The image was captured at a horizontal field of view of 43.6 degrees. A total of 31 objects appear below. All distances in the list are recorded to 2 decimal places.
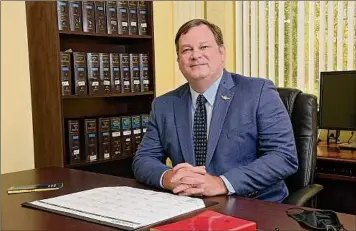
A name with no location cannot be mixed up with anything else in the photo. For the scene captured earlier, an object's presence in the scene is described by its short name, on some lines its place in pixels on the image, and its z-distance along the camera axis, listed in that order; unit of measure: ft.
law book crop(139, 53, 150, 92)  10.52
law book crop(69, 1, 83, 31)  9.10
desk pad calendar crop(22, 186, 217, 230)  3.69
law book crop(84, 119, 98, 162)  9.55
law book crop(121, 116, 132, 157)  10.23
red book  3.27
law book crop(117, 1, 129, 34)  10.01
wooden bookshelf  8.87
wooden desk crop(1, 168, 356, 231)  3.60
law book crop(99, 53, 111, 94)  9.70
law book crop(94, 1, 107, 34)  9.61
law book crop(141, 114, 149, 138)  10.61
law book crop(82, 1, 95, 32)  9.36
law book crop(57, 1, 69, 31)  8.87
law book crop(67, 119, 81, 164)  9.29
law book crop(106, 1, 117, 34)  9.78
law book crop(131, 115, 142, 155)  10.43
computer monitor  8.82
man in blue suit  5.32
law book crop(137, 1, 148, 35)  10.44
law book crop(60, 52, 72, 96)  9.01
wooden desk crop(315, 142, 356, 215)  7.91
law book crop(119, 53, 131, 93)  10.12
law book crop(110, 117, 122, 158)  10.02
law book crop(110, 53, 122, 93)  9.91
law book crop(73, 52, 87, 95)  9.22
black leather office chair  6.07
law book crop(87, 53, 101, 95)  9.48
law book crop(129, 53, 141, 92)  10.33
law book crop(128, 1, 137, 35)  10.25
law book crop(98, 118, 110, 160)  9.82
